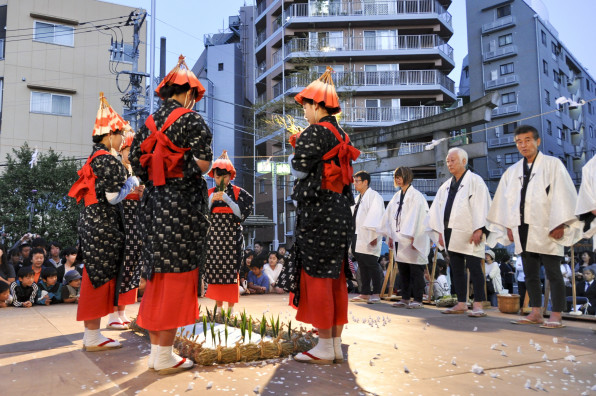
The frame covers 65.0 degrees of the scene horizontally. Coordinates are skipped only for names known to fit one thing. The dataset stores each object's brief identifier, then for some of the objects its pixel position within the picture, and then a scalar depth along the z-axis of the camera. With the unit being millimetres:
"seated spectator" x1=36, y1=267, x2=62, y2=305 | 6945
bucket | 5688
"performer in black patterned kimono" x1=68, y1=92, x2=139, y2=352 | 3484
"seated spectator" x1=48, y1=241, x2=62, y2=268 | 8941
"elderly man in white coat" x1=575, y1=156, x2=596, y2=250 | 4148
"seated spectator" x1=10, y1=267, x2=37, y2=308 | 6617
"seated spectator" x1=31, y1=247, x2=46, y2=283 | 7172
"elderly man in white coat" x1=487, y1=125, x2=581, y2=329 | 4574
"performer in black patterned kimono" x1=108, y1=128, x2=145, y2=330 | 4123
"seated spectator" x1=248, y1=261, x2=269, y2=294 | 8812
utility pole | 18966
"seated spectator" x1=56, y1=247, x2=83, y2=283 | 7526
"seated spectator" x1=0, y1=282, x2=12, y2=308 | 6516
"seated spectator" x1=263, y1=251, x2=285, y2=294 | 9070
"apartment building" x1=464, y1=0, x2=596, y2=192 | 31312
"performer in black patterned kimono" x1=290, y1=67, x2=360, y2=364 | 3232
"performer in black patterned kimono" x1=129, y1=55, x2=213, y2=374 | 2852
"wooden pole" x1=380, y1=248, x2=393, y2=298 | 7293
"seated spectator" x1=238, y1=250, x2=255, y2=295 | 8625
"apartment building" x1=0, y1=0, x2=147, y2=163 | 20859
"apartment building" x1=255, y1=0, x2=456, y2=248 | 27781
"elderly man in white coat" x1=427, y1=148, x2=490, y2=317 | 5398
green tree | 16031
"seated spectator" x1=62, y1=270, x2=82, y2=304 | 7051
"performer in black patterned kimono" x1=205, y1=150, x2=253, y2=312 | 5086
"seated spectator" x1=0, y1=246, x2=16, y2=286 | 7469
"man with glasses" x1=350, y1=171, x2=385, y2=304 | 6633
